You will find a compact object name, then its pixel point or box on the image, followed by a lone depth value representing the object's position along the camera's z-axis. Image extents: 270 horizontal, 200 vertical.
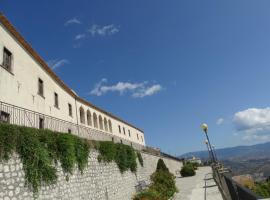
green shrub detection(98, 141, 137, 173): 12.30
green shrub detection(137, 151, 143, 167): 17.98
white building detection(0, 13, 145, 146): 10.28
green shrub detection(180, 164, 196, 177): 30.72
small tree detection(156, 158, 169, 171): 25.06
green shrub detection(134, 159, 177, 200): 12.37
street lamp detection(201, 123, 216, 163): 14.63
